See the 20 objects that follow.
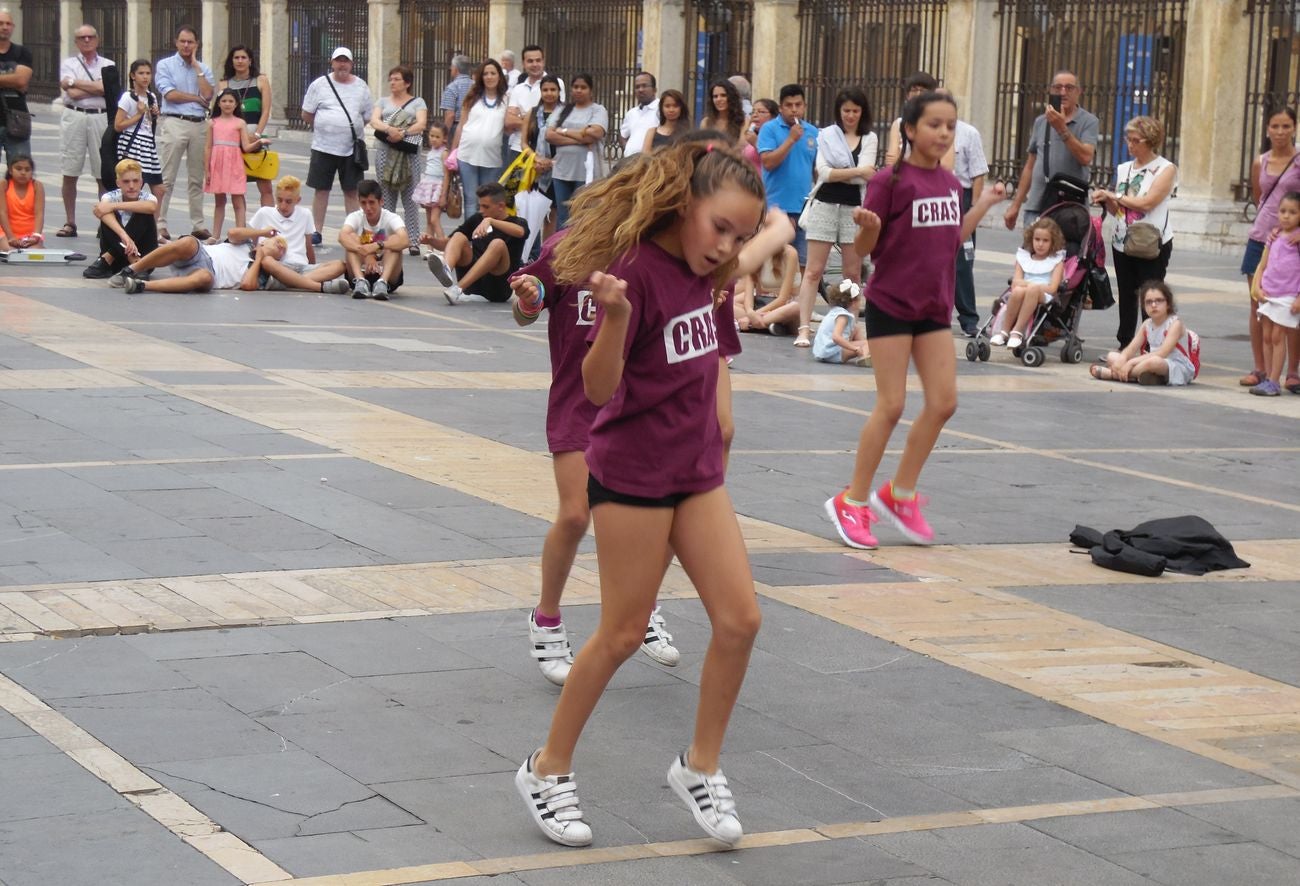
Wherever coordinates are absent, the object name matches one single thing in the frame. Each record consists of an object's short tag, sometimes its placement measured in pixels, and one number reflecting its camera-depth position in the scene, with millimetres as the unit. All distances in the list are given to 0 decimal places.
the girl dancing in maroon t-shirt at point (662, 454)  4594
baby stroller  14484
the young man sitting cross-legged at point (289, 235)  16234
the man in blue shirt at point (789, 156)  15594
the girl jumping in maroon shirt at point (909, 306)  8102
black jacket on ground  7832
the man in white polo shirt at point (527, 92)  19891
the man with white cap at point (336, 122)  18906
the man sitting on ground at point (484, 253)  15984
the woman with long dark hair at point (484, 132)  19062
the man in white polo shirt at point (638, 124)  18078
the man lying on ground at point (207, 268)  15578
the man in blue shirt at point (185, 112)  18922
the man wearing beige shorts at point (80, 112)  19359
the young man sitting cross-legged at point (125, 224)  15945
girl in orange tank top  17609
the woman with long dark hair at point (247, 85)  19703
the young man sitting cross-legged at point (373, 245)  16219
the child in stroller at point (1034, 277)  14398
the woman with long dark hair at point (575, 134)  18062
